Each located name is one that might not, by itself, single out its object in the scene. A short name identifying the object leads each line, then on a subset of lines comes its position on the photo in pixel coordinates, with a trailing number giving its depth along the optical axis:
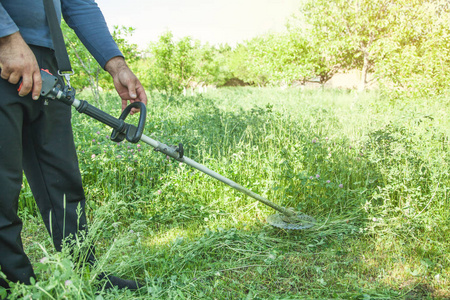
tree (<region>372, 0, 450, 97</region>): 5.98
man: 1.33
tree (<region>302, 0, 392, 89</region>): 13.31
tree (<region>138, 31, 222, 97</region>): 14.12
